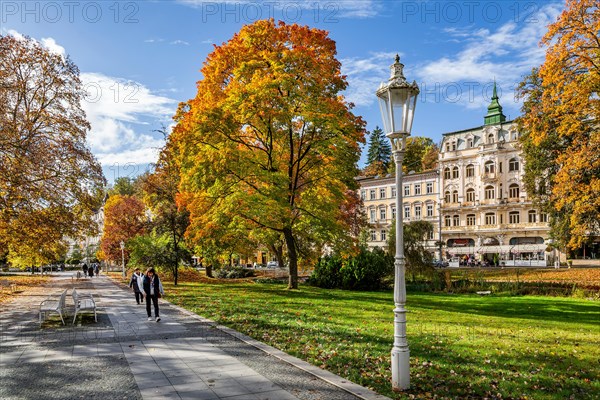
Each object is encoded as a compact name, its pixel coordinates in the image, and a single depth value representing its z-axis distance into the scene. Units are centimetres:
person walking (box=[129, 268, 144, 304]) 1923
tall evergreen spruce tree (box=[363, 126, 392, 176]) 8981
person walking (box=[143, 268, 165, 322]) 1405
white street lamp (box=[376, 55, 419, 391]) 701
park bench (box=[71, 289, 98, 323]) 1410
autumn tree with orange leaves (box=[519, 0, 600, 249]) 2252
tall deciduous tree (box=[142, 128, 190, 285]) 2902
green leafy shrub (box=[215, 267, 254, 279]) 4416
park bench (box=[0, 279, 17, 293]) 2645
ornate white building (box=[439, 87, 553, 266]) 5847
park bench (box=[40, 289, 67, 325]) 1360
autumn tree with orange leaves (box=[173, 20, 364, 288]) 2177
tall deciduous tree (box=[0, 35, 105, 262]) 2188
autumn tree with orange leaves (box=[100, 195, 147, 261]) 4894
